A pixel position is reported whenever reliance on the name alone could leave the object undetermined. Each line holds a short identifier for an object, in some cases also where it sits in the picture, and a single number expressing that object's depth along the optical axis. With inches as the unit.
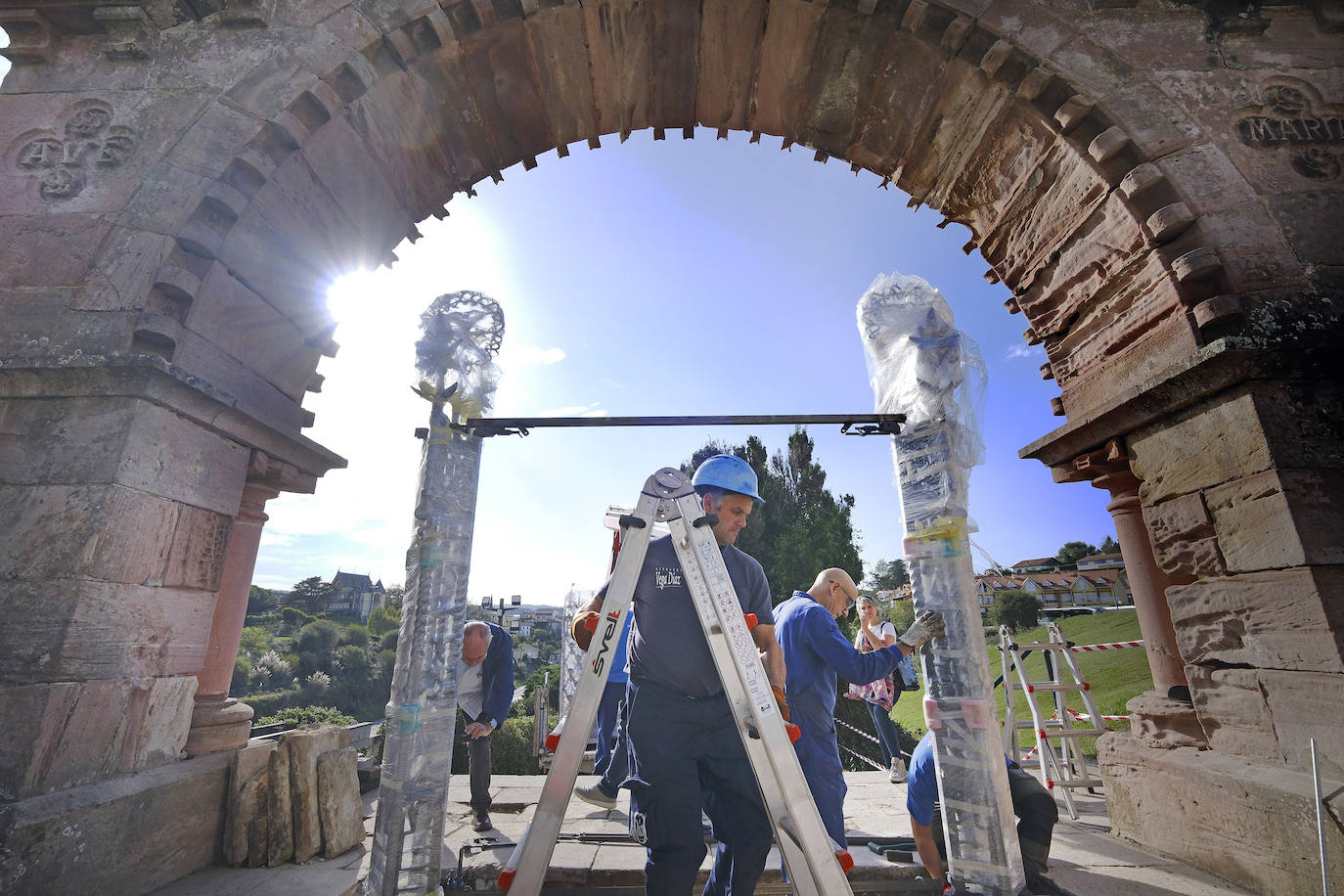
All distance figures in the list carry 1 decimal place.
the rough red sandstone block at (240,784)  112.7
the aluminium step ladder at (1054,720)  215.0
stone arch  102.4
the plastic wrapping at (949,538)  109.3
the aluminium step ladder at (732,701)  80.8
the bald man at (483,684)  190.9
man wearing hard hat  94.0
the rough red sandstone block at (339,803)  124.4
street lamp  505.8
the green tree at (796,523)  935.0
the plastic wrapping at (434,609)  116.6
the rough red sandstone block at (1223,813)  95.0
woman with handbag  235.6
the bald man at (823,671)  123.8
